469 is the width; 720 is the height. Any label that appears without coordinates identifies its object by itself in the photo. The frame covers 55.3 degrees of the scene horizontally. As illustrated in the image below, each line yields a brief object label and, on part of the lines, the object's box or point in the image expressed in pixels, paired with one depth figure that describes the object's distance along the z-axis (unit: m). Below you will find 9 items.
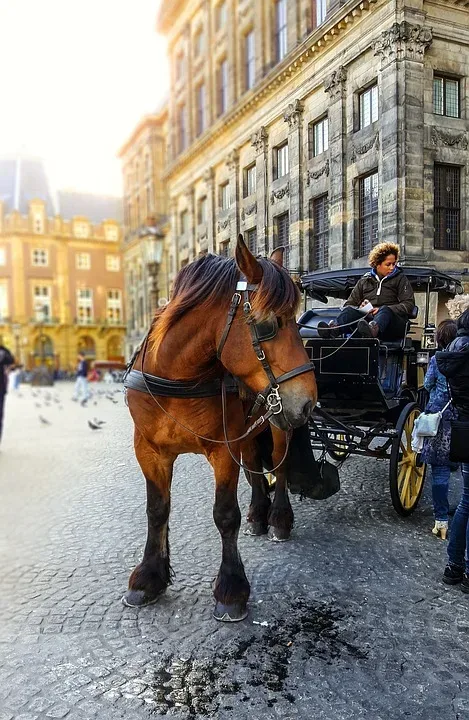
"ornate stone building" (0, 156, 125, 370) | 44.69
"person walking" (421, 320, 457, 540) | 3.52
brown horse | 2.02
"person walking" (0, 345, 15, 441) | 6.52
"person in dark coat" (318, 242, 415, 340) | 3.80
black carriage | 3.67
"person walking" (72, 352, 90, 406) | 10.23
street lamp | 7.23
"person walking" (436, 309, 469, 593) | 2.72
